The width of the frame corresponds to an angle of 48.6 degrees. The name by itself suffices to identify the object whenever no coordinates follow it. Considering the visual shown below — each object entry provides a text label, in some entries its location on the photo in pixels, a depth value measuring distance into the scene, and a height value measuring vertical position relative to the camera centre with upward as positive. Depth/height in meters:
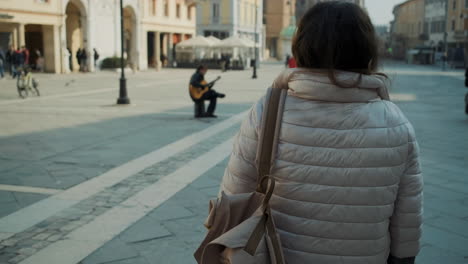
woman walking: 1.81 -0.30
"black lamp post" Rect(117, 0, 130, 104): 15.06 -1.01
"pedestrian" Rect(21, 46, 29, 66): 26.55 +0.20
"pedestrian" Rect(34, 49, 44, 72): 30.94 -0.29
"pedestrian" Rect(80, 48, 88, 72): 32.84 -0.08
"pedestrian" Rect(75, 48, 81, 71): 32.69 +0.19
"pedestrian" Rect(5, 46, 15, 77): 26.20 -0.02
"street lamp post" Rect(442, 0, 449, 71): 45.97 +0.31
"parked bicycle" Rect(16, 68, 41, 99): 16.39 -0.78
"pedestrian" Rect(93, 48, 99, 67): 33.38 +0.24
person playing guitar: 12.30 -0.78
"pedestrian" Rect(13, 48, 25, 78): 25.70 -0.06
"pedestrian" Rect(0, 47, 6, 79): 24.50 -0.20
